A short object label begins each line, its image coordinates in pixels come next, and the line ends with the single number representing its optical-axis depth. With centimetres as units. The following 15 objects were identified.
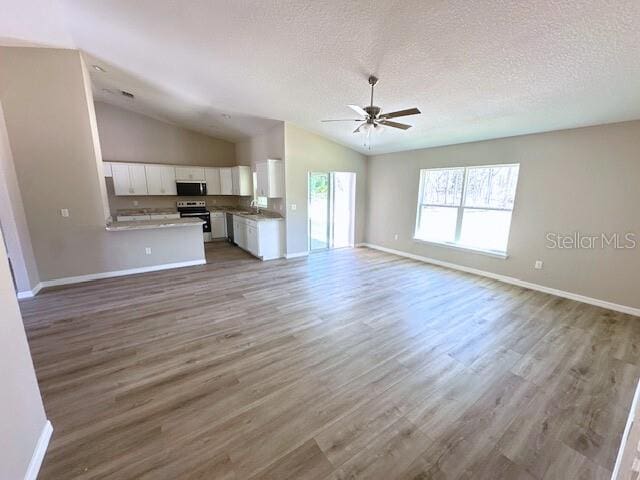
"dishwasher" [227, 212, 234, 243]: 757
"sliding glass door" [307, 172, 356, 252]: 635
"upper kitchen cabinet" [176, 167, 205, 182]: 698
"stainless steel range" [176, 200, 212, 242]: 723
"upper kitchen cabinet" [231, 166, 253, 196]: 725
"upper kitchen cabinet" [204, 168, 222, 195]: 739
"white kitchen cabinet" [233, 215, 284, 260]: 566
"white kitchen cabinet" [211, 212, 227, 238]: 747
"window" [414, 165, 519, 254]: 455
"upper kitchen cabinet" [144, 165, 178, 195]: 663
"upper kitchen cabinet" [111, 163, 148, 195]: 625
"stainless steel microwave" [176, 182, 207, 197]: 699
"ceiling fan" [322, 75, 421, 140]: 286
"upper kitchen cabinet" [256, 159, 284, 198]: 569
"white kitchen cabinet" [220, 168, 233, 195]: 754
